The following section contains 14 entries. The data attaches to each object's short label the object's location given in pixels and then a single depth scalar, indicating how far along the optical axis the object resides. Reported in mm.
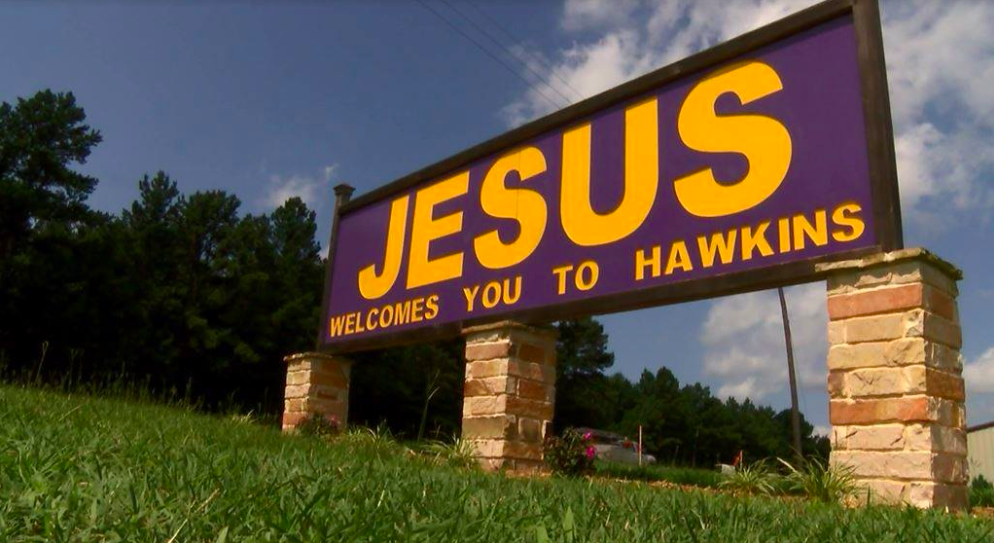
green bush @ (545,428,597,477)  8008
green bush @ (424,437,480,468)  7911
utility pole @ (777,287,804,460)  26677
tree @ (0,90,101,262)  29344
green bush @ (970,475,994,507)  9014
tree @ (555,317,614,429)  57938
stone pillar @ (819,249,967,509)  5414
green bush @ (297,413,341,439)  10961
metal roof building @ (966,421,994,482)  34900
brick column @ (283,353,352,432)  11805
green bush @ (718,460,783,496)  6504
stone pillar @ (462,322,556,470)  8109
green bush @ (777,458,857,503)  5621
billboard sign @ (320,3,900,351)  6504
